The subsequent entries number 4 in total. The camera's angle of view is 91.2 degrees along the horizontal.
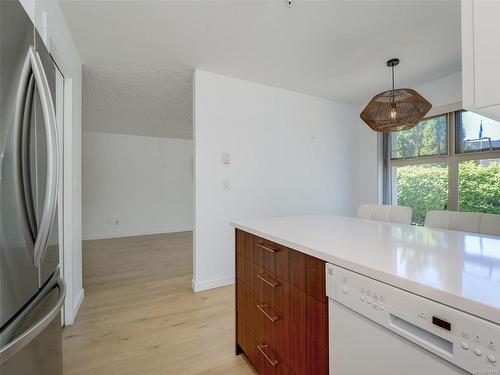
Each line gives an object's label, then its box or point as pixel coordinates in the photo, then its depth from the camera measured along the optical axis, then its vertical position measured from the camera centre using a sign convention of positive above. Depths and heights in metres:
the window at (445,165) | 2.70 +0.27
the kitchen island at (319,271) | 0.63 -0.25
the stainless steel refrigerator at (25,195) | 0.70 -0.02
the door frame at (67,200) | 1.95 -0.09
